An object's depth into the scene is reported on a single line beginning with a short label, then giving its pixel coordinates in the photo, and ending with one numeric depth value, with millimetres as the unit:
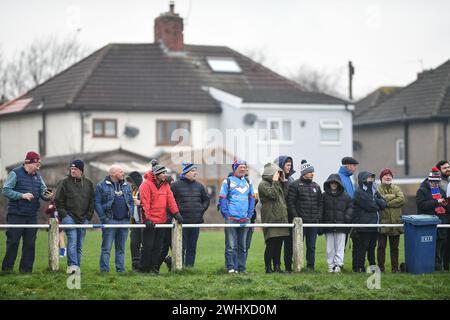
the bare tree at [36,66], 74312
